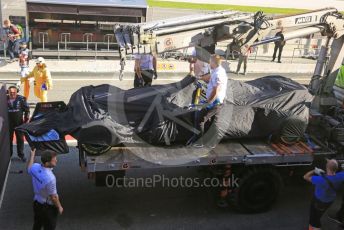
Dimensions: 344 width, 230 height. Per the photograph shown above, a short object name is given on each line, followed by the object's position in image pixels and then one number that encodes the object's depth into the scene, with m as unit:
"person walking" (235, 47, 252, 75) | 18.27
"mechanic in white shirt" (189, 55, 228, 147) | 6.73
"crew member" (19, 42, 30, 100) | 13.76
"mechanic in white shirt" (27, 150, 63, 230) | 5.37
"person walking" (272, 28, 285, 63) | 21.08
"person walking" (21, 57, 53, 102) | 11.00
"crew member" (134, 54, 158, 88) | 12.00
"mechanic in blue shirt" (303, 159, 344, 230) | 5.86
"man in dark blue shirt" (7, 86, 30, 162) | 8.16
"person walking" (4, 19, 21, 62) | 17.86
